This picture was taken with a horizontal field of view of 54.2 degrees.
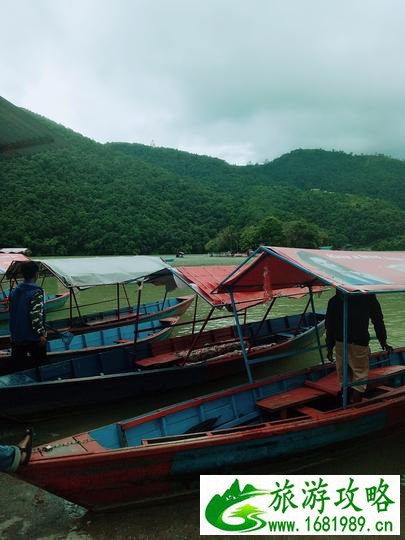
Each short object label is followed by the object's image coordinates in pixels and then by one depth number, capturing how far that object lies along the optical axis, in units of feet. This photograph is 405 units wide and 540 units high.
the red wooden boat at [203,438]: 12.16
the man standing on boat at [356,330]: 16.33
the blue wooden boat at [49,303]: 52.49
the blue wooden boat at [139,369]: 20.31
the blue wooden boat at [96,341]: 25.90
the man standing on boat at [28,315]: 18.98
